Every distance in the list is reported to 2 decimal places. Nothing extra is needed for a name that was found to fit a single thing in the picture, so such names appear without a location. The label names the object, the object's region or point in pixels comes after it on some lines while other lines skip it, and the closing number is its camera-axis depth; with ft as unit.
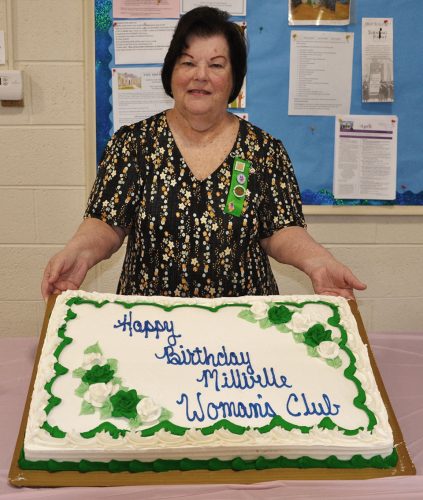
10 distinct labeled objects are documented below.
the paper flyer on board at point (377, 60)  8.88
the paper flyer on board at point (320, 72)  8.88
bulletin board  8.77
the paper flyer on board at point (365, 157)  9.12
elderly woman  5.72
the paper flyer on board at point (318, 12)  8.72
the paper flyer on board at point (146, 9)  8.65
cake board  3.58
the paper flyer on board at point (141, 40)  8.73
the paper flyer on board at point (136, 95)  8.84
